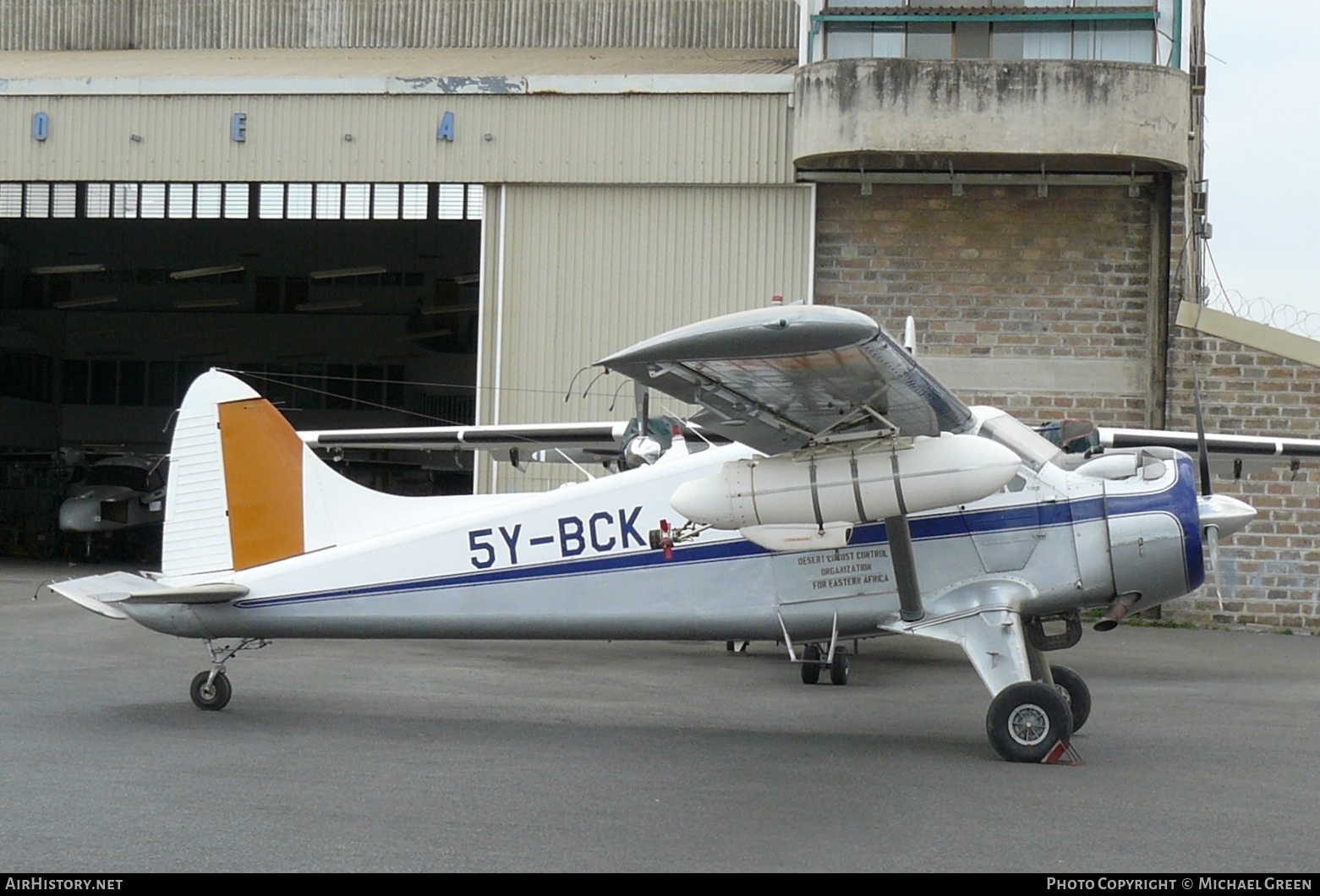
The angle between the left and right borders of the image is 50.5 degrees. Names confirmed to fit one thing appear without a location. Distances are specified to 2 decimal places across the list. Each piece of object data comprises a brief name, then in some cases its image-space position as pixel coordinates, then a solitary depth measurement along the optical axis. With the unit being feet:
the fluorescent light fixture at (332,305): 115.65
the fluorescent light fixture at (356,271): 89.10
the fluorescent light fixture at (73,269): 107.45
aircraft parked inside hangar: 87.10
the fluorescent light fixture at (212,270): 93.83
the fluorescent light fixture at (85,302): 115.14
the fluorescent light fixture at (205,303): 116.57
